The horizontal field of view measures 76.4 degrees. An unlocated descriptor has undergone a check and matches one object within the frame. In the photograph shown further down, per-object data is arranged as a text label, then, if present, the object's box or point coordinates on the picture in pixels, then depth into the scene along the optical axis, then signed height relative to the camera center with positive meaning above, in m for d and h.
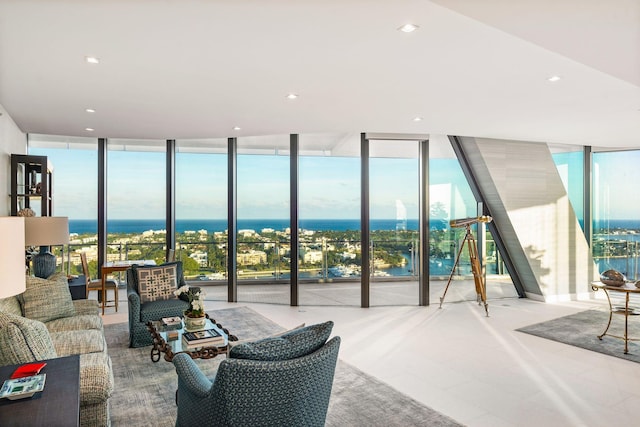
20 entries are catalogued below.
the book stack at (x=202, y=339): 3.38 -1.03
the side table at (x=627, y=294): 4.32 -0.89
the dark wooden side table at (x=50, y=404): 1.70 -0.84
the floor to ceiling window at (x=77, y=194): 7.01 +0.40
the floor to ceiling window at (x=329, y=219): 6.60 -0.04
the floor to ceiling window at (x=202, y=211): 7.10 +0.10
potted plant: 3.77 -0.90
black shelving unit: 5.43 +0.50
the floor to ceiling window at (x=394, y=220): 6.57 -0.06
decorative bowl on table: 4.50 -0.70
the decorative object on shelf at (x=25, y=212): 5.30 +0.07
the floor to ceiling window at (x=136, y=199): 7.19 +0.32
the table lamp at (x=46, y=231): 4.52 -0.15
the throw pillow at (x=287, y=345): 1.95 -0.65
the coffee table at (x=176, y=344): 3.21 -1.08
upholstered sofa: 2.34 -0.96
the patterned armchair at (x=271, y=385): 1.87 -0.81
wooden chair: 6.20 -1.03
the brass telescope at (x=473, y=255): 6.30 -0.60
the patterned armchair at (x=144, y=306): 4.39 -1.00
